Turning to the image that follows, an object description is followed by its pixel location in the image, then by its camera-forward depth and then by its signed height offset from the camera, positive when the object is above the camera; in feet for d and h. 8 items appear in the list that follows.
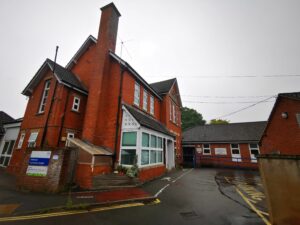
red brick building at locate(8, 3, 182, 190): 26.32 +8.11
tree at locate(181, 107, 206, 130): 159.84 +41.55
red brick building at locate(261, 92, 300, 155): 37.22 +8.75
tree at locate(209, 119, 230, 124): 151.57 +36.46
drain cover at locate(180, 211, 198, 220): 15.72 -6.21
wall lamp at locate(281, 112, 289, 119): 39.29 +11.12
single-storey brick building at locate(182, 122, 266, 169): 68.95 +5.48
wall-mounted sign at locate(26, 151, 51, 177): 23.80 -1.56
